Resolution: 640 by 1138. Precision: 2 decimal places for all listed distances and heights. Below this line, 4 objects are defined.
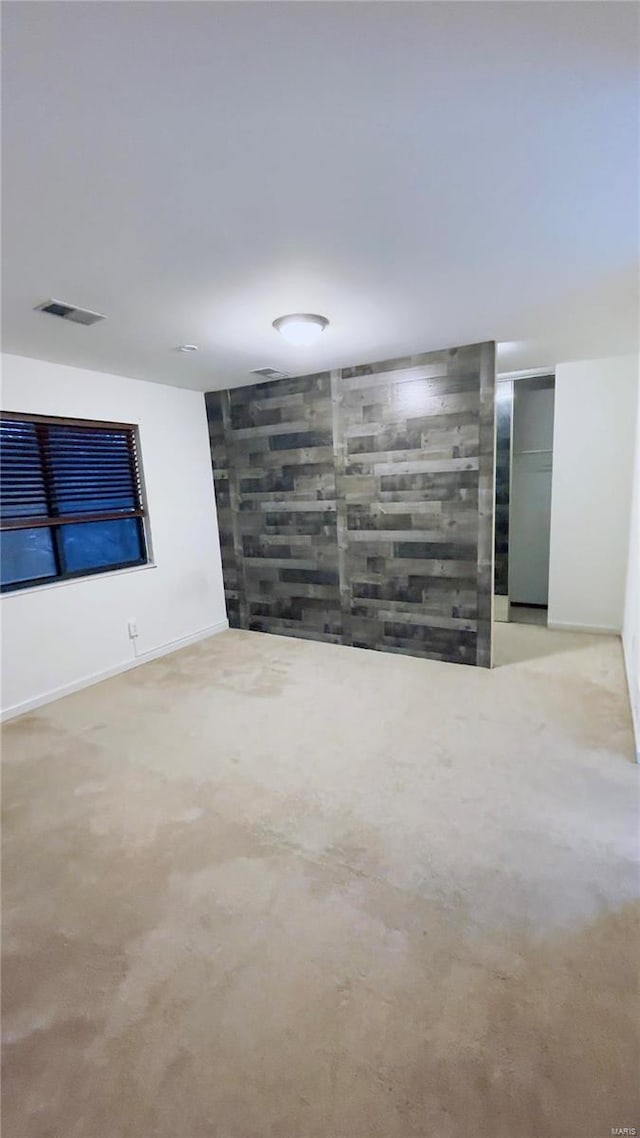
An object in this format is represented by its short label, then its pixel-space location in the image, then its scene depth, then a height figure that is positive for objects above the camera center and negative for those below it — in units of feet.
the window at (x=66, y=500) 11.17 +0.02
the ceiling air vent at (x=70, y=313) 8.01 +3.13
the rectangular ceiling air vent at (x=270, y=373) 13.05 +3.14
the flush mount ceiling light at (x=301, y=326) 8.90 +2.93
